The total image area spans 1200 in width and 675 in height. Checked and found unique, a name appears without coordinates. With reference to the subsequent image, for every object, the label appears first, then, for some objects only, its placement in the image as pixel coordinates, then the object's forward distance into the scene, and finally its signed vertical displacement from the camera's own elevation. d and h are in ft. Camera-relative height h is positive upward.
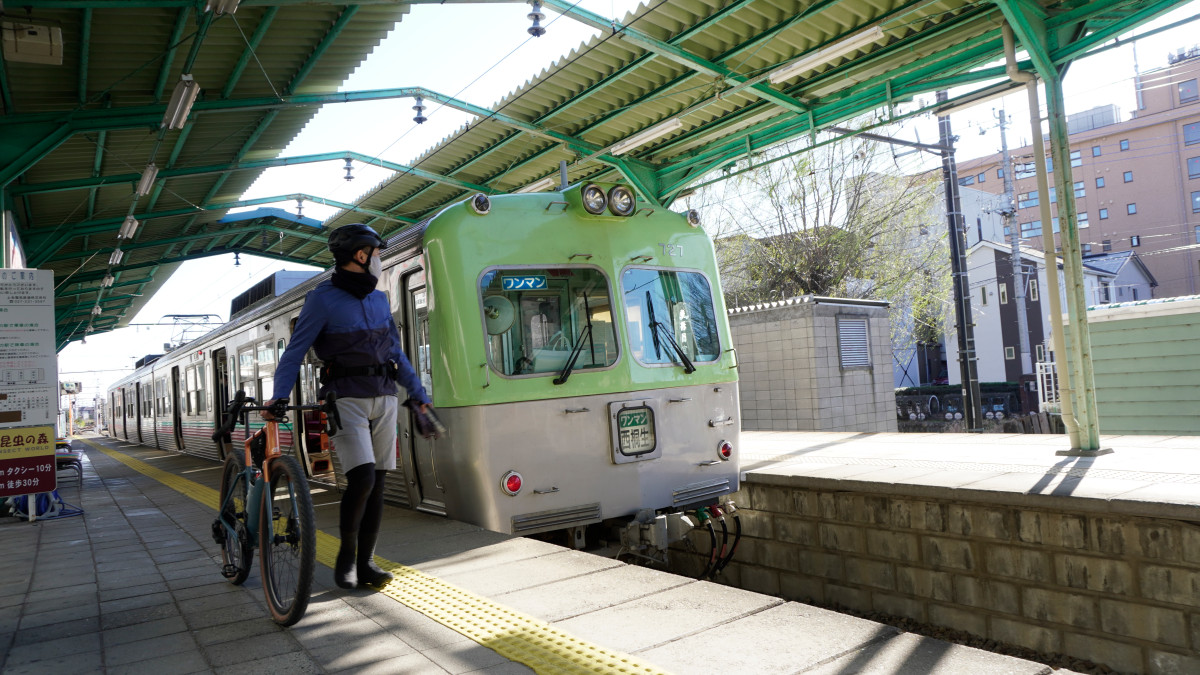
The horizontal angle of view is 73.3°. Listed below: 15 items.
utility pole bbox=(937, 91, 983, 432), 46.05 +1.83
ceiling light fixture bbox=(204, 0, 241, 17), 23.34 +11.48
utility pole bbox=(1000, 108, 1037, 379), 64.16 +12.04
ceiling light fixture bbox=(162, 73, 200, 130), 28.48 +11.06
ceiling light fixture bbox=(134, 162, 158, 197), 38.58 +11.13
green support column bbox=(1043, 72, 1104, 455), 21.91 +1.58
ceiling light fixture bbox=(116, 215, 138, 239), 48.98 +11.17
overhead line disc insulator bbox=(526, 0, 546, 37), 26.58 +11.94
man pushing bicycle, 12.26 +0.35
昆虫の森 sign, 24.75 -1.46
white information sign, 24.86 +2.02
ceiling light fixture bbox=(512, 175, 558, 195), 40.43 +9.95
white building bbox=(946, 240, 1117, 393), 103.09 +4.44
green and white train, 16.48 +0.36
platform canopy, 25.93 +11.61
